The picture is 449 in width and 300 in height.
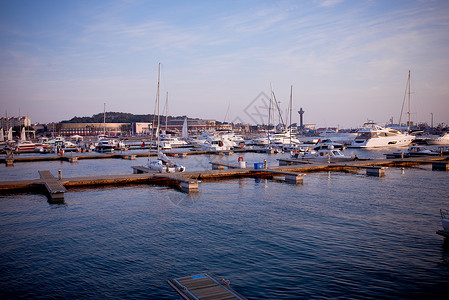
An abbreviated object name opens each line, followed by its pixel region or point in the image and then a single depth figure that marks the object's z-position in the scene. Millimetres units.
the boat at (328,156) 49684
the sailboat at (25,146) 88100
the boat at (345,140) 105444
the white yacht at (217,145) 78750
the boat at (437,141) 113125
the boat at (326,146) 69325
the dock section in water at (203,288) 10492
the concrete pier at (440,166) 45250
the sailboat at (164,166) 38594
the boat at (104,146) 88219
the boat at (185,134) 124912
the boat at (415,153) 57250
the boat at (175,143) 105875
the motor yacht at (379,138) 92750
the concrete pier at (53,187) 27406
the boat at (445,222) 16391
